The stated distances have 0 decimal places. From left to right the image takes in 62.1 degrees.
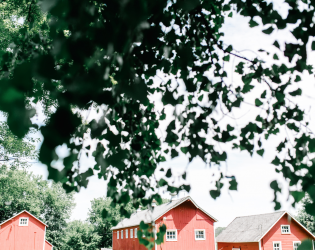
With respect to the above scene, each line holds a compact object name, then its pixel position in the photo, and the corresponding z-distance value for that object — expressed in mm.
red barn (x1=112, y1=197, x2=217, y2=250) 22016
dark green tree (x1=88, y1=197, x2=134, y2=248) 40625
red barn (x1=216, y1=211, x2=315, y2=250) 24219
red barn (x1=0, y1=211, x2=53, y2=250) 26106
